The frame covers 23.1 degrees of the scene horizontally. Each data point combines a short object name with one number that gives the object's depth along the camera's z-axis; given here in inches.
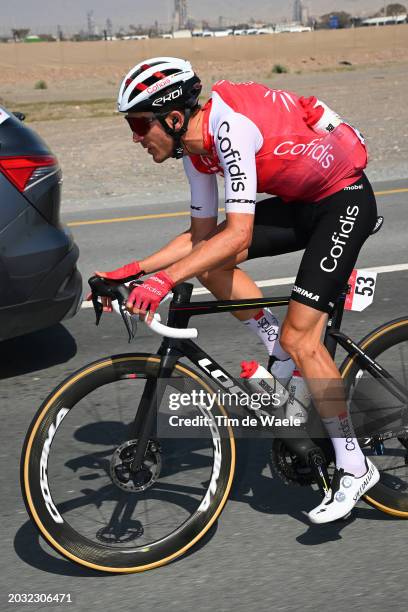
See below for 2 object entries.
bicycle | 143.2
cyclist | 141.4
